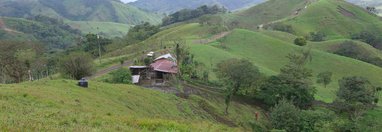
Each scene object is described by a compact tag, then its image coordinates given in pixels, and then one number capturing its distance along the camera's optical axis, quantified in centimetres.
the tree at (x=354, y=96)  6494
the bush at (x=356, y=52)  12006
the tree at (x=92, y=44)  12850
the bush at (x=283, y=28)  16548
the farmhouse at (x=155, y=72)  6569
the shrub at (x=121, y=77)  5897
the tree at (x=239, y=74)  6384
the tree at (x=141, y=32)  15612
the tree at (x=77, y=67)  5759
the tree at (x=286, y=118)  4756
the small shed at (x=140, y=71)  6700
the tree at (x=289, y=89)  6475
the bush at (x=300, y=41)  12312
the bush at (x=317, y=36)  15471
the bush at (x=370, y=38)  15625
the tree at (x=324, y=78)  8380
